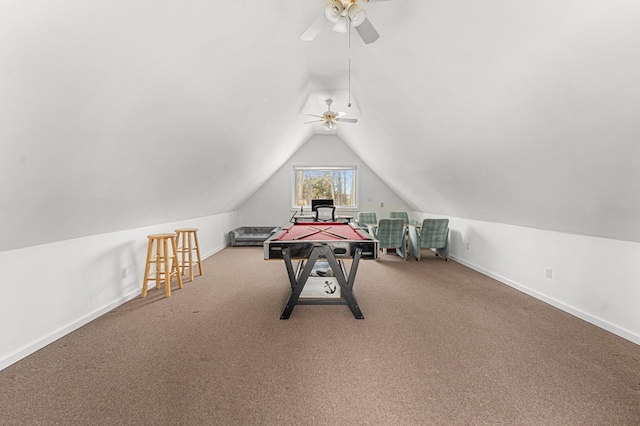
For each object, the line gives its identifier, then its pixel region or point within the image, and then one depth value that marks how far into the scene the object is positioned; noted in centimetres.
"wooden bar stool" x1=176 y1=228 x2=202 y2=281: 375
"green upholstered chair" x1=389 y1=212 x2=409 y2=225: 705
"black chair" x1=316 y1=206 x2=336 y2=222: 625
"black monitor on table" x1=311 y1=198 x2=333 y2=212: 532
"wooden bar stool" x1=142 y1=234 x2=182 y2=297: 311
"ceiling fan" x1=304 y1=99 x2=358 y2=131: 406
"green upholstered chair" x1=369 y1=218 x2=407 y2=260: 504
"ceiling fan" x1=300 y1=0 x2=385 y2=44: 174
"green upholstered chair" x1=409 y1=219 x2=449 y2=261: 497
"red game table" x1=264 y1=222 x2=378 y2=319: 251
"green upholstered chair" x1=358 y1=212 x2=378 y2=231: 691
